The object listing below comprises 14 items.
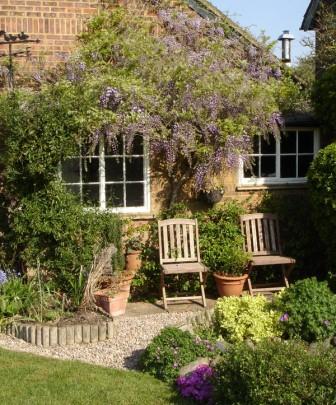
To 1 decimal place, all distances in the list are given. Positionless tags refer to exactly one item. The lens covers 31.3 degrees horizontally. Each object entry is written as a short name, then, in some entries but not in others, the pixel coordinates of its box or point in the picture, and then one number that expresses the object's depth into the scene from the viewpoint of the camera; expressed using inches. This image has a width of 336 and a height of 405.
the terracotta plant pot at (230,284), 329.4
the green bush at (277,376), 164.6
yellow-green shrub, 231.5
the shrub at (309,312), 223.3
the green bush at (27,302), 269.7
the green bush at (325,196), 302.2
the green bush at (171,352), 210.5
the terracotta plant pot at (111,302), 299.9
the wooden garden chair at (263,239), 344.2
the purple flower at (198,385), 190.9
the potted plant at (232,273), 329.4
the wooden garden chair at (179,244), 328.5
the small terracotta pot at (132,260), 334.3
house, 342.3
